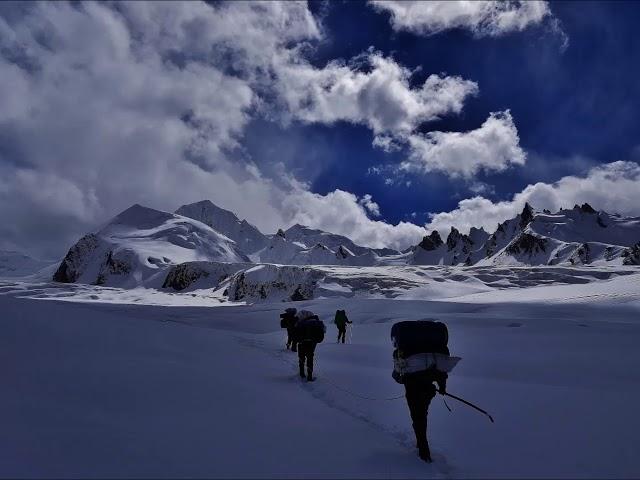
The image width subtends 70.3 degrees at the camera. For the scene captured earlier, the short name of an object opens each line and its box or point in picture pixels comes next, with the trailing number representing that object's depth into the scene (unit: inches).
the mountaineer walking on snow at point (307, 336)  502.6
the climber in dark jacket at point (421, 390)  258.4
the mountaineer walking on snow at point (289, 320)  718.5
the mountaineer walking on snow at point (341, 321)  966.4
